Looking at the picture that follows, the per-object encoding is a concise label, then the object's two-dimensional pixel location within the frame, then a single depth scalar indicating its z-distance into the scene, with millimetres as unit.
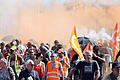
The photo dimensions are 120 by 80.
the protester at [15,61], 15516
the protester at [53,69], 13344
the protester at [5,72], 12242
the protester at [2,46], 18608
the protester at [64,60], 15540
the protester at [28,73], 11828
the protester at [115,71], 9937
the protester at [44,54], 15555
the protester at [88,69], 12199
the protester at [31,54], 14062
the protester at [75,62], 15758
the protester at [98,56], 14428
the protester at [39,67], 14039
